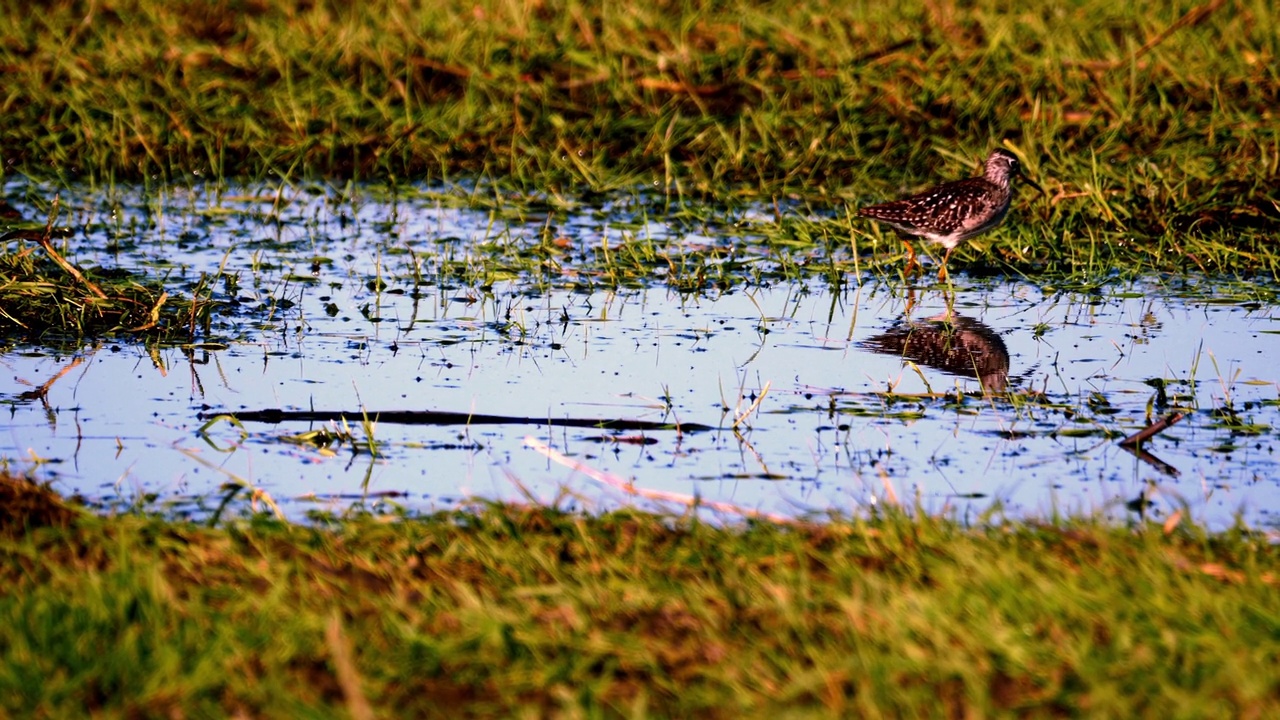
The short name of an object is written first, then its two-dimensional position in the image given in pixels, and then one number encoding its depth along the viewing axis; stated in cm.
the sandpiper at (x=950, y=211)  1734
